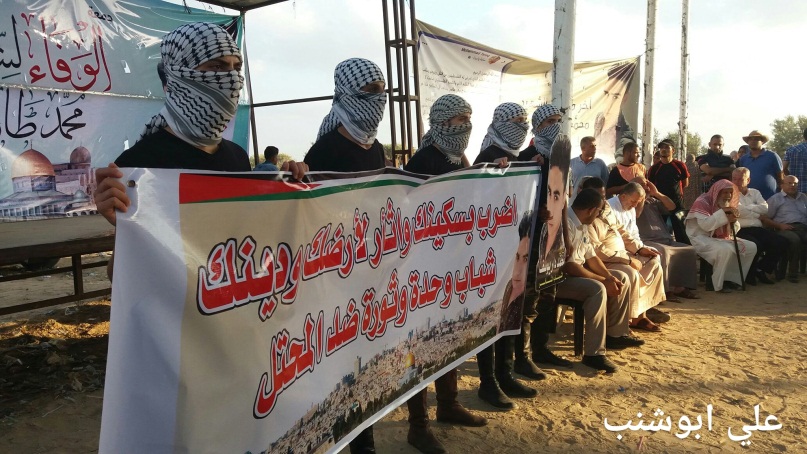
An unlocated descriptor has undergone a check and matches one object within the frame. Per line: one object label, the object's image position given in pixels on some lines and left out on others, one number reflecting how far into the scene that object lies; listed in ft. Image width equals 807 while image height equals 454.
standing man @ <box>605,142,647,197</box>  24.16
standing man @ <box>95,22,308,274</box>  6.42
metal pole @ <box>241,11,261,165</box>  28.30
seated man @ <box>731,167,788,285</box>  27.04
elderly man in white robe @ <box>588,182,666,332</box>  17.99
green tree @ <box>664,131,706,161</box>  132.00
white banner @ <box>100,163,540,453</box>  4.94
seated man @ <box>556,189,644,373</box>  15.30
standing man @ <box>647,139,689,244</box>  25.81
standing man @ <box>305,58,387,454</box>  9.00
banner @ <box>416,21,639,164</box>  25.17
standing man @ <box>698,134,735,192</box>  29.96
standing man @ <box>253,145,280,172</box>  29.68
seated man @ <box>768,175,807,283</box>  27.89
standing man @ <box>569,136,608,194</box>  24.34
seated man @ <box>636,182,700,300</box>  22.52
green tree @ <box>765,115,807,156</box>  129.70
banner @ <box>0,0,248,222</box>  19.33
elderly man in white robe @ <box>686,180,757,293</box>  25.37
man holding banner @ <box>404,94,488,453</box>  11.14
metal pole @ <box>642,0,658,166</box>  42.91
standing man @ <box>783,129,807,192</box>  29.68
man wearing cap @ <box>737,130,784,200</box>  29.71
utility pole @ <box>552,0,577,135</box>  19.80
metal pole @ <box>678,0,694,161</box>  52.83
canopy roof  26.24
